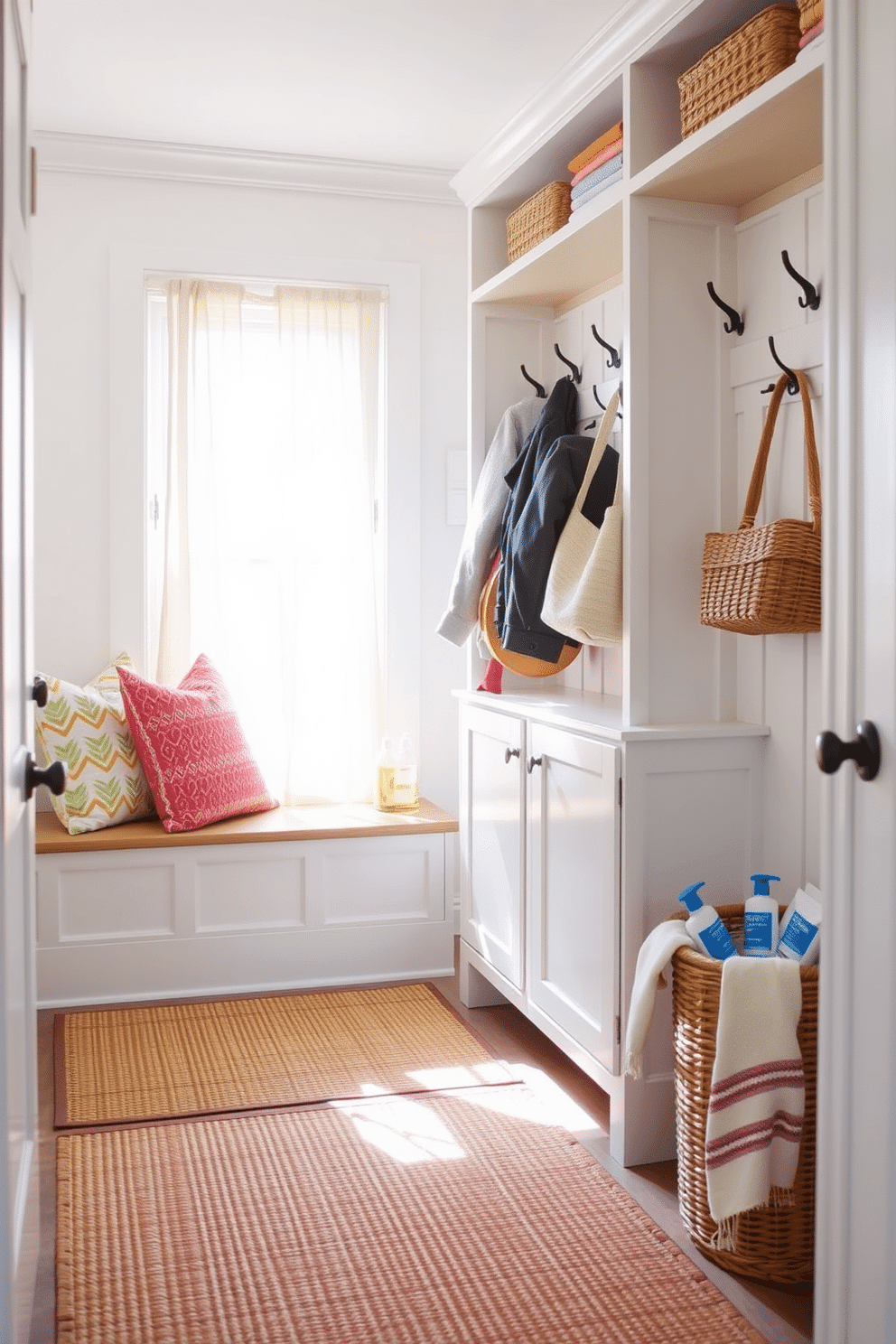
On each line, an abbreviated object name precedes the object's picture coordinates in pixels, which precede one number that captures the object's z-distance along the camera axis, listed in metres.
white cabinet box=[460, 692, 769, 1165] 2.43
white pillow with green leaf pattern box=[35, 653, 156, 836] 3.44
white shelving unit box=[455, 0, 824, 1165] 2.38
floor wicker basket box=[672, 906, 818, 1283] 2.00
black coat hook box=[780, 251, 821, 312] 2.26
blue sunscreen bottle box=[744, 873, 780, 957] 2.15
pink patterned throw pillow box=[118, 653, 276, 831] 3.46
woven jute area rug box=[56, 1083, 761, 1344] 1.91
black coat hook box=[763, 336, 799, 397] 2.30
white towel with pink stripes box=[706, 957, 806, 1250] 1.95
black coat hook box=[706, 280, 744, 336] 2.49
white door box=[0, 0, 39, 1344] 1.51
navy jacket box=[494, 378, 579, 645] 3.00
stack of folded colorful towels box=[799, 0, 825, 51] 1.96
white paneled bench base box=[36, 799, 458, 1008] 3.39
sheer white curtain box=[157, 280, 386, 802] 3.86
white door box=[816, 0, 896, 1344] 1.49
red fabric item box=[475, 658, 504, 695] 3.29
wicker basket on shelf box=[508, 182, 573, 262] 2.98
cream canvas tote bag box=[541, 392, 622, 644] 2.55
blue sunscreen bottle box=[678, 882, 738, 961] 2.18
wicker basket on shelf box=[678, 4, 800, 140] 2.10
